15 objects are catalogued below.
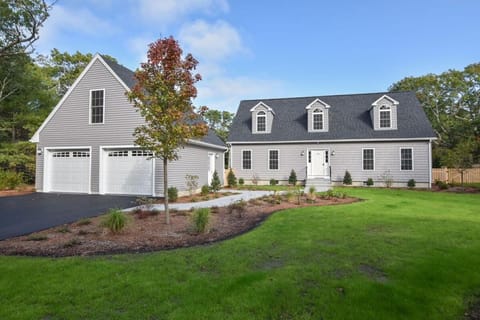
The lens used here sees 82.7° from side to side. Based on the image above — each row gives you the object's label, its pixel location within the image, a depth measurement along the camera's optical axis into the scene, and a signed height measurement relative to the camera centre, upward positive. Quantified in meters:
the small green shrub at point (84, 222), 7.27 -1.47
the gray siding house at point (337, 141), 17.94 +1.81
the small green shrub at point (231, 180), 19.12 -0.90
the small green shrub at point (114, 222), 6.12 -1.22
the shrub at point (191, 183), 13.80 -0.80
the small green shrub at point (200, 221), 6.27 -1.24
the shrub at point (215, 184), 14.80 -0.92
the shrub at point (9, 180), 15.37 -0.71
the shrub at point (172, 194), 11.88 -1.17
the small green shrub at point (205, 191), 14.08 -1.23
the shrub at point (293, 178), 19.45 -0.82
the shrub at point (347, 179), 18.54 -0.82
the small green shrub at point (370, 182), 18.16 -1.00
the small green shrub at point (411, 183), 17.41 -1.03
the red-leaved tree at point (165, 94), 6.99 +1.92
